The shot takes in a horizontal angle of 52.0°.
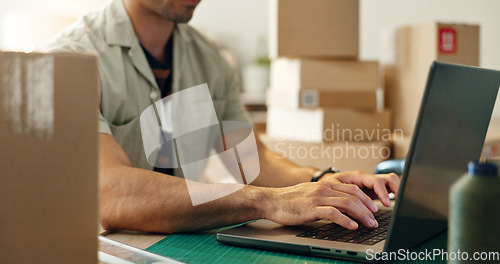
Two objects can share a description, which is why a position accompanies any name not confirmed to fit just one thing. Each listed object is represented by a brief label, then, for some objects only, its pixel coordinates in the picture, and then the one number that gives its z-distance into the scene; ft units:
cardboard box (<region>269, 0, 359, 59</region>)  6.15
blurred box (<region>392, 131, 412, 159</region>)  6.12
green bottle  1.48
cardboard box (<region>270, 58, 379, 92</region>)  6.23
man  2.82
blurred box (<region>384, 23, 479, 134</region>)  6.30
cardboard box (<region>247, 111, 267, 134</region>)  10.54
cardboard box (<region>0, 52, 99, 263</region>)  1.60
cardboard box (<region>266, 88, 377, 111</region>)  6.23
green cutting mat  2.32
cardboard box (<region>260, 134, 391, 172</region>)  6.07
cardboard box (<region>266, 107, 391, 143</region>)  6.21
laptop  1.91
